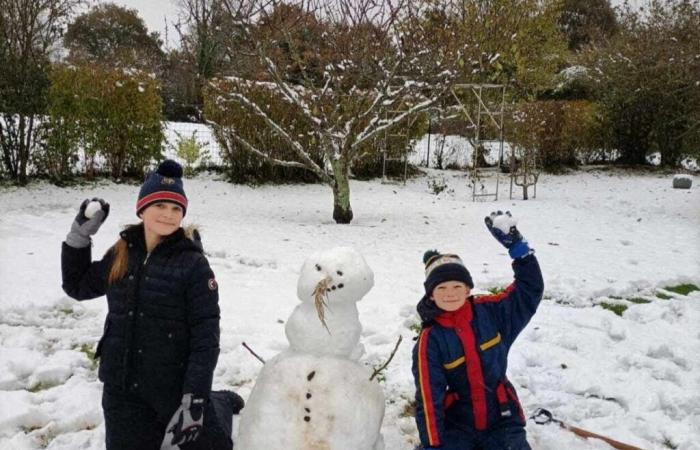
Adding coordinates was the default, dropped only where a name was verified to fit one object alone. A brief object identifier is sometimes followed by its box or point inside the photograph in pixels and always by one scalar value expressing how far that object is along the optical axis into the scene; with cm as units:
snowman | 217
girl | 228
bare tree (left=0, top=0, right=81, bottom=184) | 956
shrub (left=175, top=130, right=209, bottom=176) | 1217
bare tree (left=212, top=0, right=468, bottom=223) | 768
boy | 238
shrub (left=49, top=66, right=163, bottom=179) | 1024
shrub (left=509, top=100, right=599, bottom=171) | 1599
